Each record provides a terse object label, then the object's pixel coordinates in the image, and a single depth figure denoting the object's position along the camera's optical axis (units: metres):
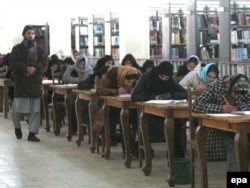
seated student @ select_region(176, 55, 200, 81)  9.94
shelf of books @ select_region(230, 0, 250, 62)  13.45
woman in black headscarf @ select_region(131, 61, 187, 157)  6.38
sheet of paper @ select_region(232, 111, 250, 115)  4.90
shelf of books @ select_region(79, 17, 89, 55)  19.28
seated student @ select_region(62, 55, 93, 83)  9.94
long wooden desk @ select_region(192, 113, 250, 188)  4.61
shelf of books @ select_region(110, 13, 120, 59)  16.73
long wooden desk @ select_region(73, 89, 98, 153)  7.63
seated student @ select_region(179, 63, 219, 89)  7.79
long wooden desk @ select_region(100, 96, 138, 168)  6.57
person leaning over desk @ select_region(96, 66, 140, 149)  7.28
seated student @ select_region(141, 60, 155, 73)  8.88
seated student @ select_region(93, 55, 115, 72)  8.93
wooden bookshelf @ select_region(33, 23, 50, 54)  20.72
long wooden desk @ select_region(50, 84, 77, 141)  8.75
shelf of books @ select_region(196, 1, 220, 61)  13.57
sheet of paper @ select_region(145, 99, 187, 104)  5.93
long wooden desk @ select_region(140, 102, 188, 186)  5.65
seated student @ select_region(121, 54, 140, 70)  8.95
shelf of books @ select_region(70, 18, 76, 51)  19.59
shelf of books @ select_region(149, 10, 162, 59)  16.25
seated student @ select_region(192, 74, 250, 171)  5.09
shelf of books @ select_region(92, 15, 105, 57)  18.28
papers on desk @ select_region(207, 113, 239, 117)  4.86
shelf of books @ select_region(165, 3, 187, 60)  14.60
